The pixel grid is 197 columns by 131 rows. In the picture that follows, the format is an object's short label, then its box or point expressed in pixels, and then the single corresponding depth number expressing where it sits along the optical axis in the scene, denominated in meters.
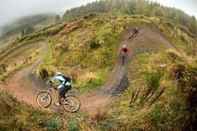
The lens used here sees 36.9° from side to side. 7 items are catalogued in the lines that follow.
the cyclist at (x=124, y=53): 33.14
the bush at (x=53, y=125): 14.37
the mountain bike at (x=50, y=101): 21.27
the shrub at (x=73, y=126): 14.71
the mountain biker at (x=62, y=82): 19.35
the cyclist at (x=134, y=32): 39.28
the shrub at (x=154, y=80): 19.95
